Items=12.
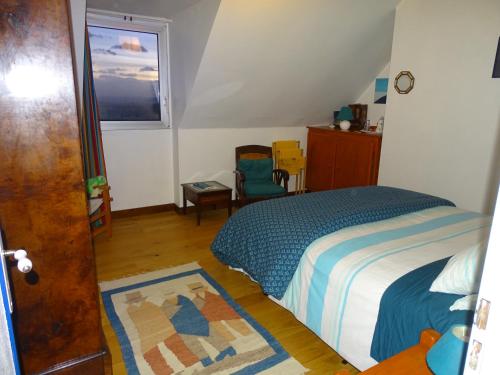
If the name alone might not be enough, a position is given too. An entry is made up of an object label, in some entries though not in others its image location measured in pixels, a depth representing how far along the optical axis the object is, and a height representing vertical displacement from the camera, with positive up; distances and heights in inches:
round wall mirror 139.6 +15.2
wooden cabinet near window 158.2 -19.7
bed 59.4 -29.0
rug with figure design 73.9 -51.9
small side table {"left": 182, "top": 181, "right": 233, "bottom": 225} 149.4 -34.7
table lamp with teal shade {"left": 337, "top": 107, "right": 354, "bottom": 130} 174.6 +0.4
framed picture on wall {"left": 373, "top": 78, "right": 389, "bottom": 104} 173.4 +14.4
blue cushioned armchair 157.2 -28.5
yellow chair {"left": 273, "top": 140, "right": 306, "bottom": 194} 182.4 -20.8
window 142.6 +19.1
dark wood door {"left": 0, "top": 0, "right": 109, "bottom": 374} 51.1 -12.8
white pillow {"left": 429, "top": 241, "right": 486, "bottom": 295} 51.6 -23.7
